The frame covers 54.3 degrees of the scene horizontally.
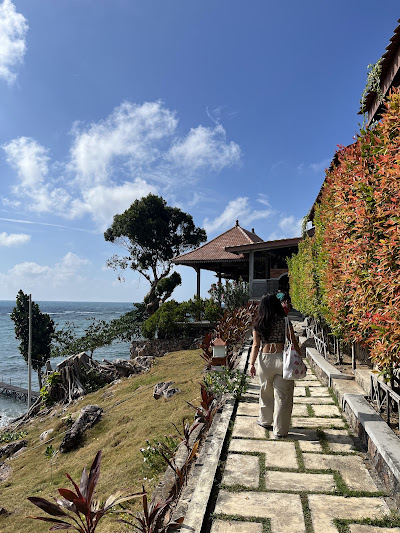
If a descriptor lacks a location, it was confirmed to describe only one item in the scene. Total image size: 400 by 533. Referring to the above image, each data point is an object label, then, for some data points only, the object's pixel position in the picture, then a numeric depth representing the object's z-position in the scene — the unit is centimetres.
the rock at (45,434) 1017
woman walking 460
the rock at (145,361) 1499
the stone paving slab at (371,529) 277
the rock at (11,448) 1039
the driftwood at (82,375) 1492
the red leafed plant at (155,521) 266
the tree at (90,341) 2300
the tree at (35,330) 2739
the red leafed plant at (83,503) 237
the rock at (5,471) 813
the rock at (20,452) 986
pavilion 1983
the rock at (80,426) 815
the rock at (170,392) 845
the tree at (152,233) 3184
